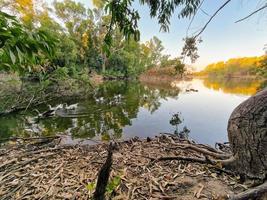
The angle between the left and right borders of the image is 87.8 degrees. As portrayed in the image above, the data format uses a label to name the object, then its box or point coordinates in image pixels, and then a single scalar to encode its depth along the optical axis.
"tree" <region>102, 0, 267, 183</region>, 1.67
